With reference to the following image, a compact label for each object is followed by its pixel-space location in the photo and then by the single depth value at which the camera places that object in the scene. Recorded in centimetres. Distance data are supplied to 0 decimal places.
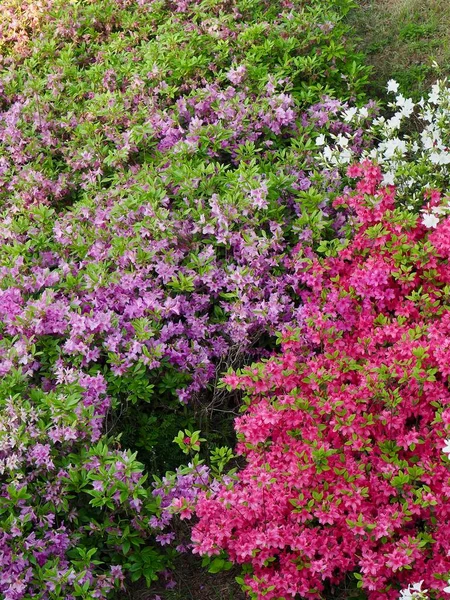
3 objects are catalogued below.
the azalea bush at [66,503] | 321
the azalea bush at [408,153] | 449
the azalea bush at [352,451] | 313
